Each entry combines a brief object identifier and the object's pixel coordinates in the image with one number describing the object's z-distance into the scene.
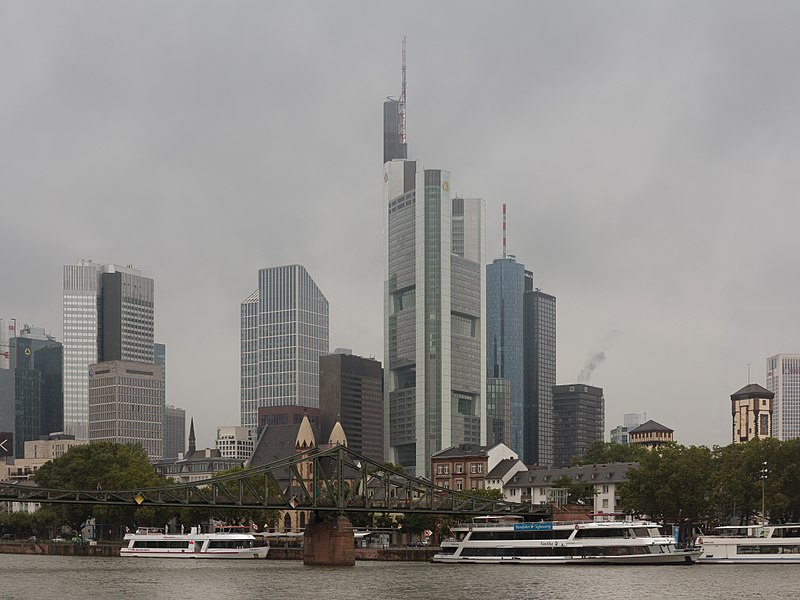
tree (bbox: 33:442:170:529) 188.25
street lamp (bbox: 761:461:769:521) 142.12
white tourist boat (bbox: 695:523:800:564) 126.62
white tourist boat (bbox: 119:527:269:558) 157.75
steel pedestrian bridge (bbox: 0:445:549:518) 127.06
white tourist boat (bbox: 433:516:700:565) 126.25
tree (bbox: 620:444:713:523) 155.12
